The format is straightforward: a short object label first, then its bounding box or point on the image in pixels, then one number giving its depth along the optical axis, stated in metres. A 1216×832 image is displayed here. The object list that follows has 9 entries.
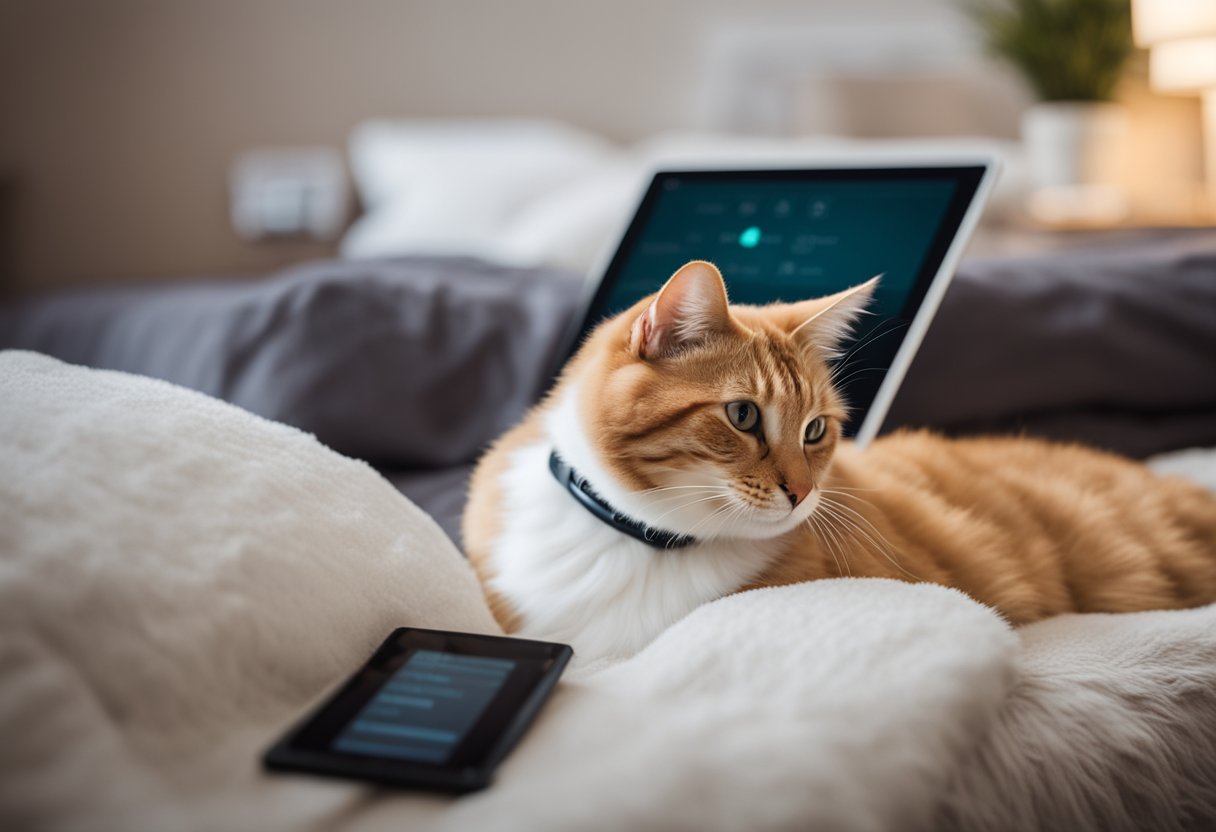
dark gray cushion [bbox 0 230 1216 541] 1.18
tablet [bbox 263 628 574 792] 0.52
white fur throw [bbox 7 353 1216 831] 0.48
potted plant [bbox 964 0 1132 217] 2.60
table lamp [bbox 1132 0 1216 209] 2.10
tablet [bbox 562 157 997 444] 0.96
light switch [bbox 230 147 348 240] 3.21
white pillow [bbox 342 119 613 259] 2.54
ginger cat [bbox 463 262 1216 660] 0.79
